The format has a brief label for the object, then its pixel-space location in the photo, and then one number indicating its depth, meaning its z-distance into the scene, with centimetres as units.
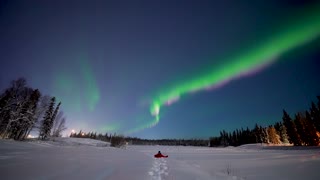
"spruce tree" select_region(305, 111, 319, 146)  4602
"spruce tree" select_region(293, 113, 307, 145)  4856
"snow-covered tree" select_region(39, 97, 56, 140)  4149
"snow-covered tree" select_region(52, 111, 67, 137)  4945
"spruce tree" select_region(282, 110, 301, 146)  5161
